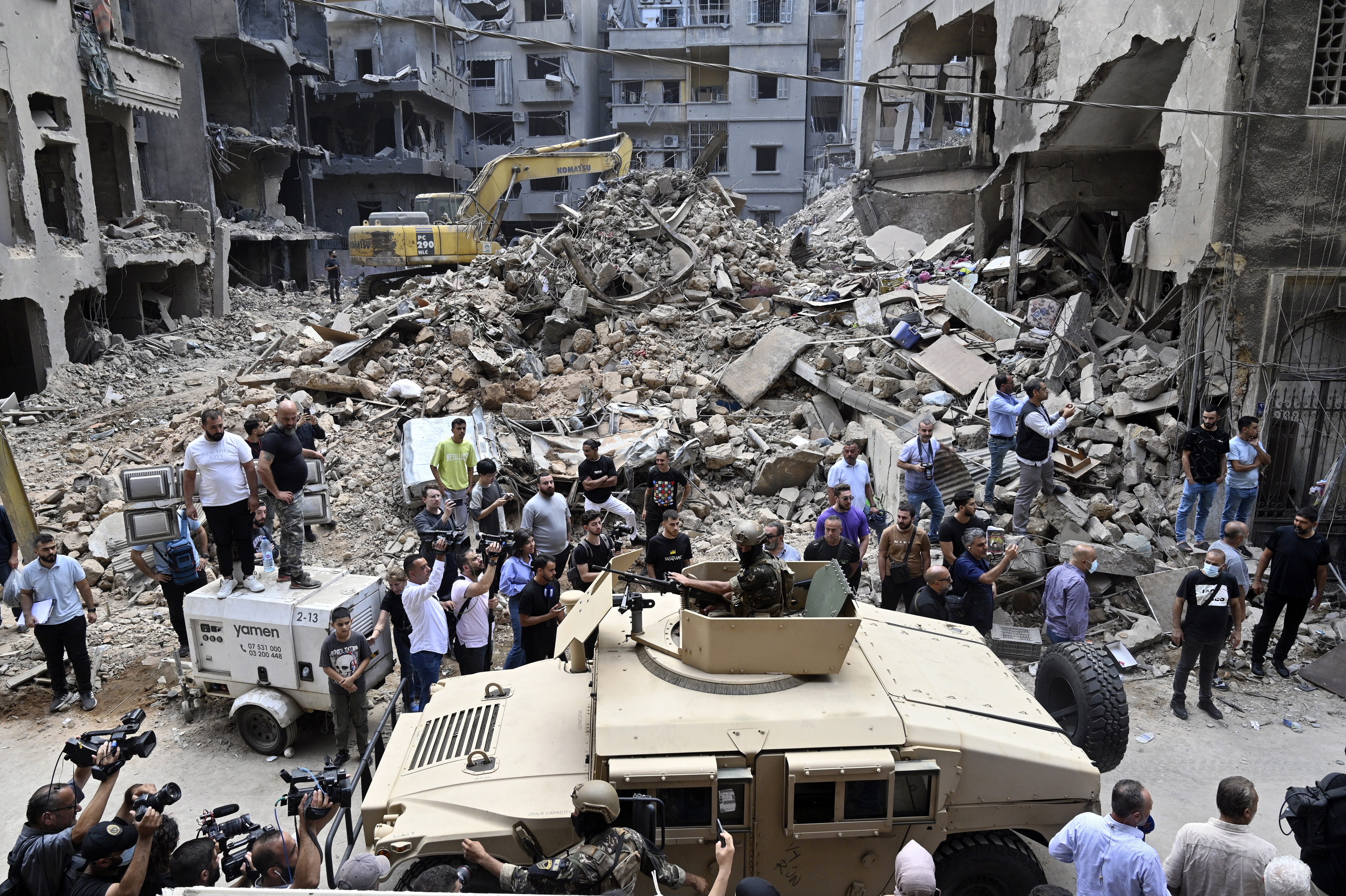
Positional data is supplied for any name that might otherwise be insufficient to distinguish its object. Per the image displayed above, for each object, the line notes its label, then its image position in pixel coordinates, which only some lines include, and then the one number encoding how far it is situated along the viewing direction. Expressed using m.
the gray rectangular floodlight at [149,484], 7.05
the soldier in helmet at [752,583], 5.43
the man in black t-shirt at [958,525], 7.47
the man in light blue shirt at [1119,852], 3.86
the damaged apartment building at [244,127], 26.97
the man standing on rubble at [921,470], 9.20
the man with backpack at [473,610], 6.81
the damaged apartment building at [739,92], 39.81
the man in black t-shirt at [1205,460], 8.95
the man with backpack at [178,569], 7.73
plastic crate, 8.09
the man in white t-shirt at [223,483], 7.23
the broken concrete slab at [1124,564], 8.91
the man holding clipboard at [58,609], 7.25
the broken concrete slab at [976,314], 12.77
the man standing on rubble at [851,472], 8.83
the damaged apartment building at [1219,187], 9.80
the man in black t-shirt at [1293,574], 7.70
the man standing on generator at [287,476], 7.53
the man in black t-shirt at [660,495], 9.12
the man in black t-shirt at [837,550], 7.63
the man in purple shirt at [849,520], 8.06
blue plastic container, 12.91
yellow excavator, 22.00
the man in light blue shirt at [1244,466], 8.94
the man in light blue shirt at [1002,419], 9.74
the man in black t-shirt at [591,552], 7.62
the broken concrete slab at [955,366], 11.95
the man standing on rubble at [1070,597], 7.09
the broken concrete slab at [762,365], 12.88
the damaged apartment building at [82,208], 17.50
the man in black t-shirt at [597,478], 9.06
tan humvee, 4.56
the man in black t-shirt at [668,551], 7.70
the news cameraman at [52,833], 3.89
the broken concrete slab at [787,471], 11.28
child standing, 6.32
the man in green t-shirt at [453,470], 9.49
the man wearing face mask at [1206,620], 7.00
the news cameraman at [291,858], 3.88
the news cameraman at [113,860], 3.77
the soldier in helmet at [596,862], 3.81
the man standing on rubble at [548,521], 8.20
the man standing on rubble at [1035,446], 9.16
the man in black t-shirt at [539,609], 6.93
